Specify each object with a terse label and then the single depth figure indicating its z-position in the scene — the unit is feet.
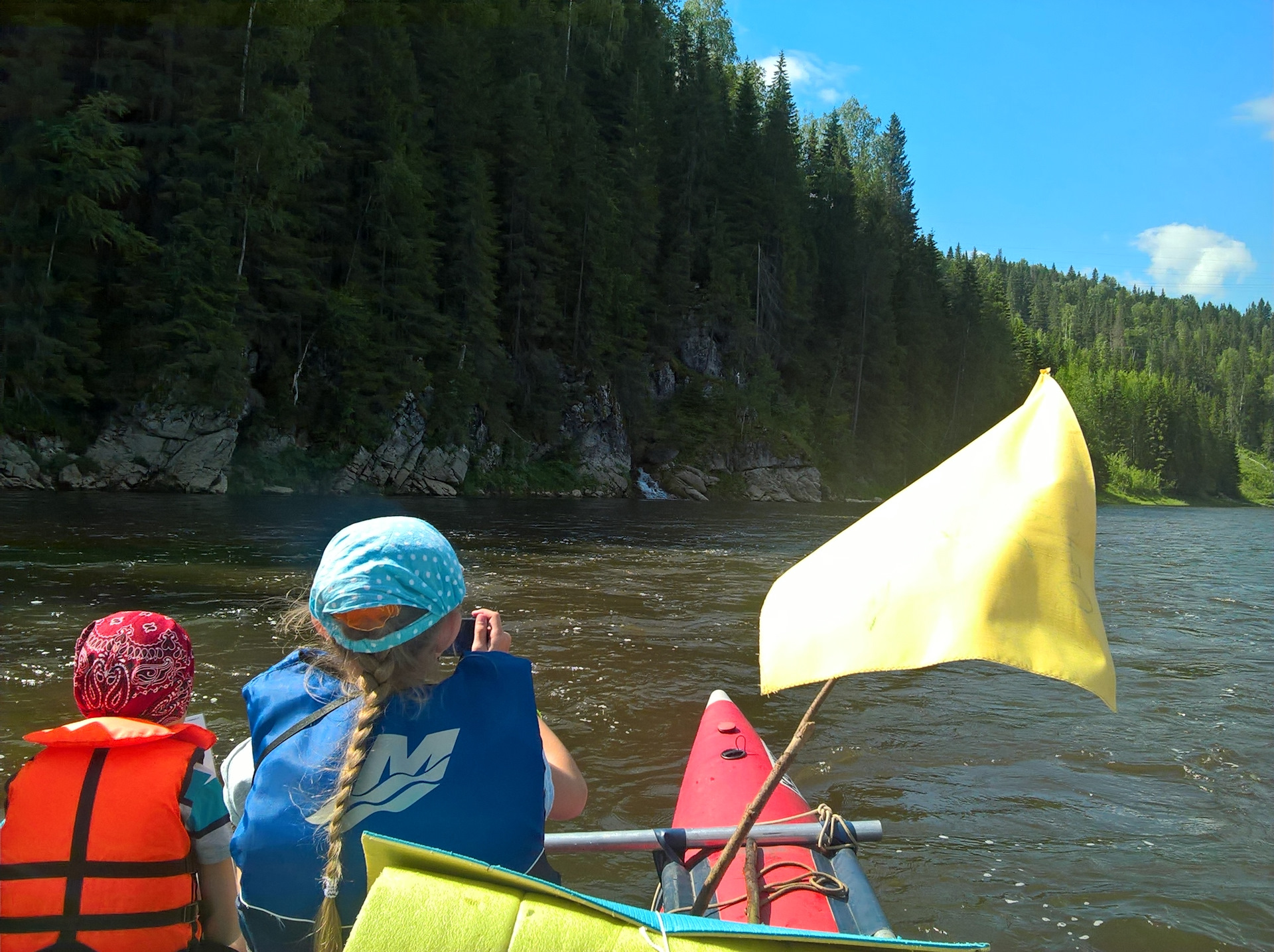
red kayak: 8.18
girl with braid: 5.25
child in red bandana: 5.34
